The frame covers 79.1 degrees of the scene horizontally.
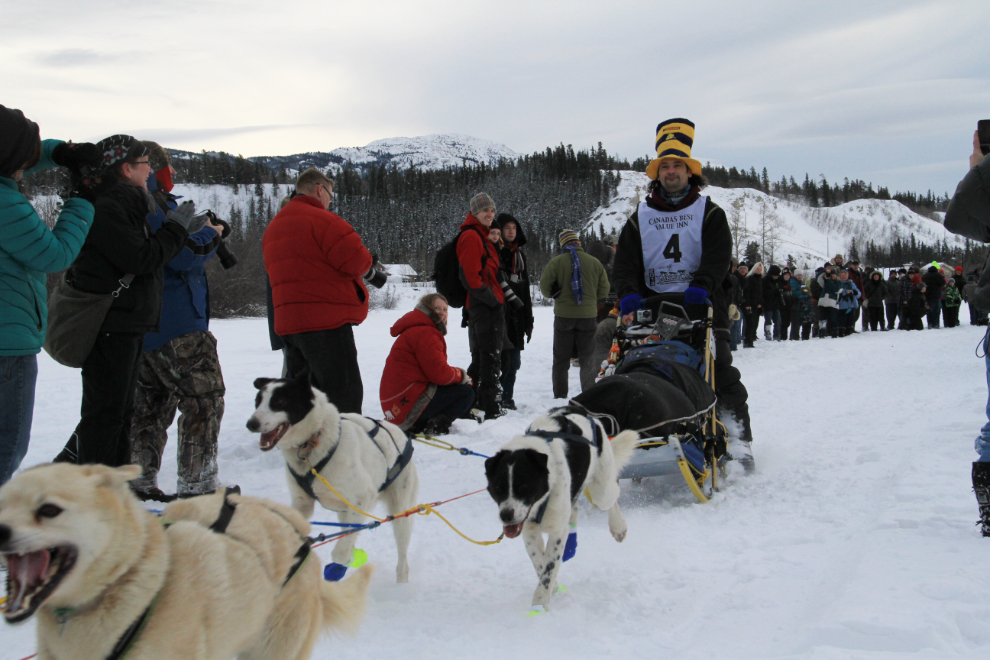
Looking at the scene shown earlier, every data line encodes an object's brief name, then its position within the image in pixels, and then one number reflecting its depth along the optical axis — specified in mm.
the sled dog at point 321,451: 2936
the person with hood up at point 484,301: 6285
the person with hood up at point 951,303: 18344
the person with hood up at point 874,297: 17975
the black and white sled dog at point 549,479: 2592
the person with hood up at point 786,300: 15469
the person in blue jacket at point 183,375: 3699
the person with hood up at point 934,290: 17844
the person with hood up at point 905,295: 18141
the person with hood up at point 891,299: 18611
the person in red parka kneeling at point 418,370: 5484
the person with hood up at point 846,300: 16766
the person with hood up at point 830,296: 16609
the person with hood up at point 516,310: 7090
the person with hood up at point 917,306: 17750
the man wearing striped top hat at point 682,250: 4297
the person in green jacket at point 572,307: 7441
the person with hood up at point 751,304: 14156
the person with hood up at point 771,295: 15242
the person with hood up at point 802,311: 15906
